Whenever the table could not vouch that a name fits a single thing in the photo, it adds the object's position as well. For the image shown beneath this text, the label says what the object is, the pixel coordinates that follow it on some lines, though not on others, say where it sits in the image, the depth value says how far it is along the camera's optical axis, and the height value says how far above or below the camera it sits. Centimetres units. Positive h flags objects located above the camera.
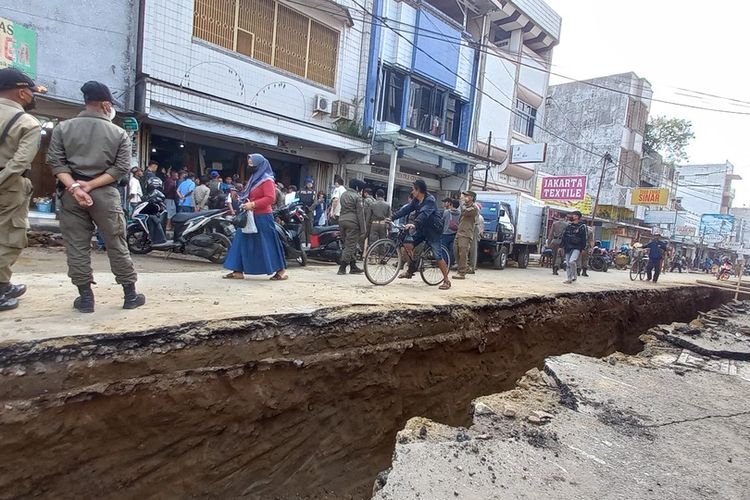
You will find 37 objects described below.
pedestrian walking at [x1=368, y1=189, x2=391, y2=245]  740 +18
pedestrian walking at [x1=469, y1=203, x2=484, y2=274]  952 -53
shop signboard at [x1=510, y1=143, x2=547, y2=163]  1664 +317
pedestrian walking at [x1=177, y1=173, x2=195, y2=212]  885 +15
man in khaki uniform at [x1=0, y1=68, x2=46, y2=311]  284 +18
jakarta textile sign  1848 +219
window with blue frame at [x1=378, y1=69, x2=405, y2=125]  1311 +379
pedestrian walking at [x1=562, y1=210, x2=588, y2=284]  907 -6
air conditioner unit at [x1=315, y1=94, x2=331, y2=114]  1133 +287
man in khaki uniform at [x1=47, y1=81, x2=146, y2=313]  306 +13
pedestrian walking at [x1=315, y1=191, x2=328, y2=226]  1055 +2
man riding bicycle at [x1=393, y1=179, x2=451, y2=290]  624 +1
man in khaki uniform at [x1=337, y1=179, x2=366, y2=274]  646 +0
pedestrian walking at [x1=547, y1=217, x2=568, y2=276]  1210 -6
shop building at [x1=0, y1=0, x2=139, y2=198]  745 +251
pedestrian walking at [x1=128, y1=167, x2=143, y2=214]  767 +14
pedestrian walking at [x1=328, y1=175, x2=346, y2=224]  972 +32
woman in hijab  513 -35
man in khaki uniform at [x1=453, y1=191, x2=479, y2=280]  759 +0
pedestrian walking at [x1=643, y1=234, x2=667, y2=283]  1173 -27
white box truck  1176 +18
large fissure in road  257 -141
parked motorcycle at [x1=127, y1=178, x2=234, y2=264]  688 -47
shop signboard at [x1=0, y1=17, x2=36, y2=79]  720 +233
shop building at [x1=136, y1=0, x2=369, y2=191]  877 +278
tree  3272 +852
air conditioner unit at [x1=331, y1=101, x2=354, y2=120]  1174 +285
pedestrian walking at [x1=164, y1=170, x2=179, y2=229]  879 +19
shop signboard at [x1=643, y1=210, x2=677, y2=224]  3081 +217
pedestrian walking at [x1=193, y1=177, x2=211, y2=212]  877 +14
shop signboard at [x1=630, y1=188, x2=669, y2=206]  2538 +295
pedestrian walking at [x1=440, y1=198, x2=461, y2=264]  950 +14
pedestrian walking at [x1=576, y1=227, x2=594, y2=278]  1181 -58
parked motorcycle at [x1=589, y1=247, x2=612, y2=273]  1553 -64
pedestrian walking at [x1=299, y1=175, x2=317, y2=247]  826 +27
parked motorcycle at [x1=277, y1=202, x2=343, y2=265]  805 -52
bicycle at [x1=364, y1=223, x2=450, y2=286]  602 -54
